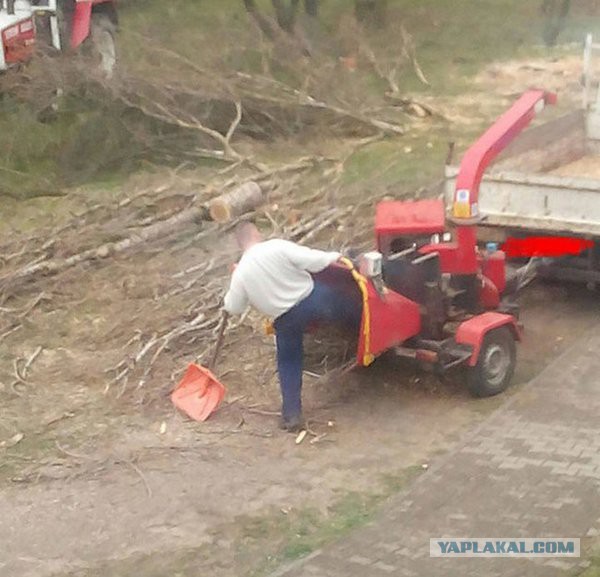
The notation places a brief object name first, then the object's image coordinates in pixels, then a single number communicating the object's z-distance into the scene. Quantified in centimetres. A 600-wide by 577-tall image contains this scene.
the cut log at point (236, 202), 1730
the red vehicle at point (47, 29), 2207
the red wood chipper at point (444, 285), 1183
